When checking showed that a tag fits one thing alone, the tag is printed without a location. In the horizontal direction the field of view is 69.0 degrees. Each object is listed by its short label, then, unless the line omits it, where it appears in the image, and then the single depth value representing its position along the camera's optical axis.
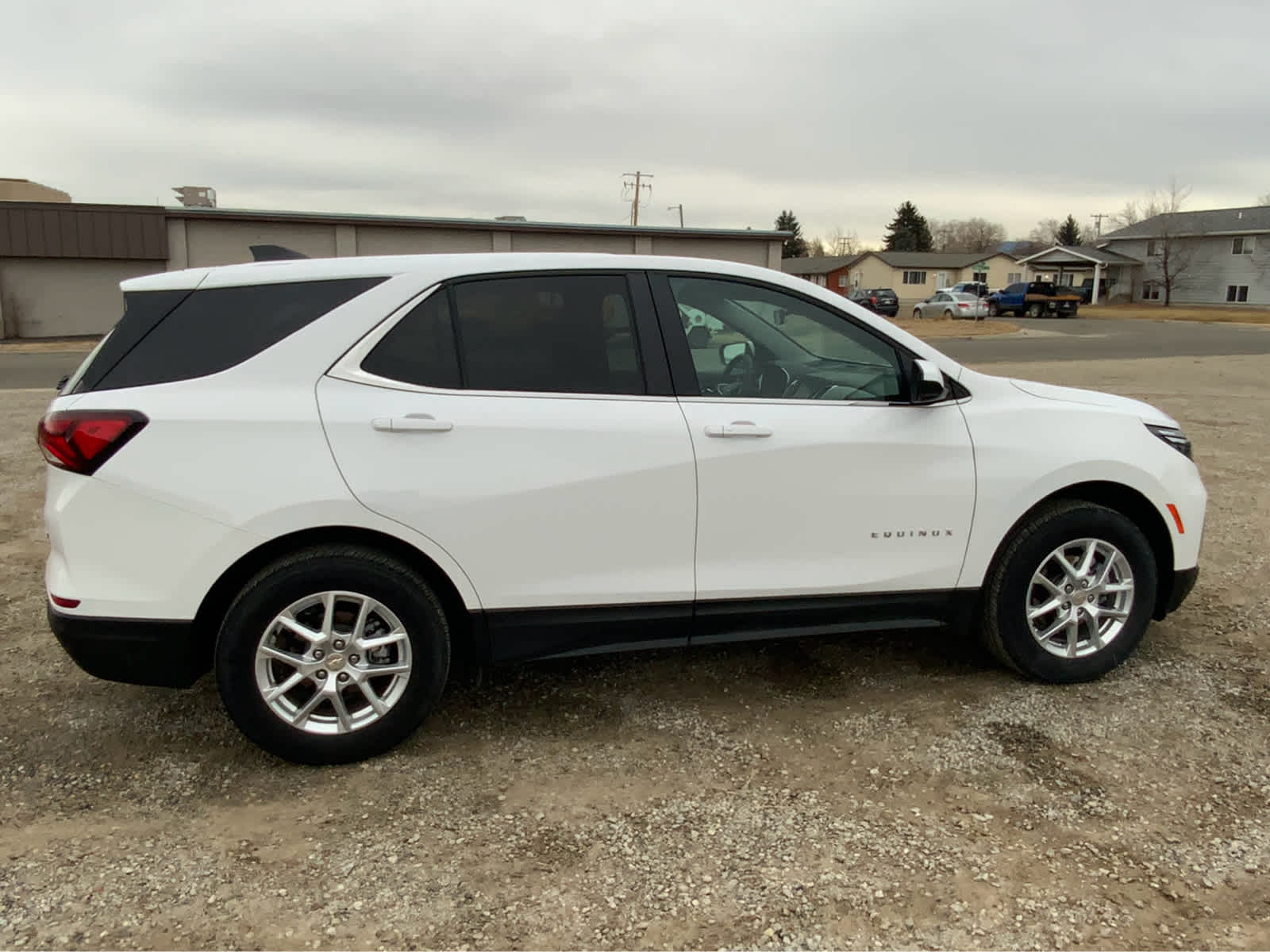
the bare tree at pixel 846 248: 120.56
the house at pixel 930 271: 80.38
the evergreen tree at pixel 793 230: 100.81
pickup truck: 48.44
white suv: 3.03
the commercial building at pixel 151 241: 29.53
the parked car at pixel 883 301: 46.00
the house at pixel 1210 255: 58.25
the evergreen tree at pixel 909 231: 96.62
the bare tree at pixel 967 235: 121.19
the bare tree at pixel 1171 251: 61.19
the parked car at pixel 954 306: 43.84
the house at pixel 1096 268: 65.31
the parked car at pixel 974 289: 48.81
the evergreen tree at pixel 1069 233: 95.88
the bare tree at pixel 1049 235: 105.75
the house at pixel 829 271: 84.81
